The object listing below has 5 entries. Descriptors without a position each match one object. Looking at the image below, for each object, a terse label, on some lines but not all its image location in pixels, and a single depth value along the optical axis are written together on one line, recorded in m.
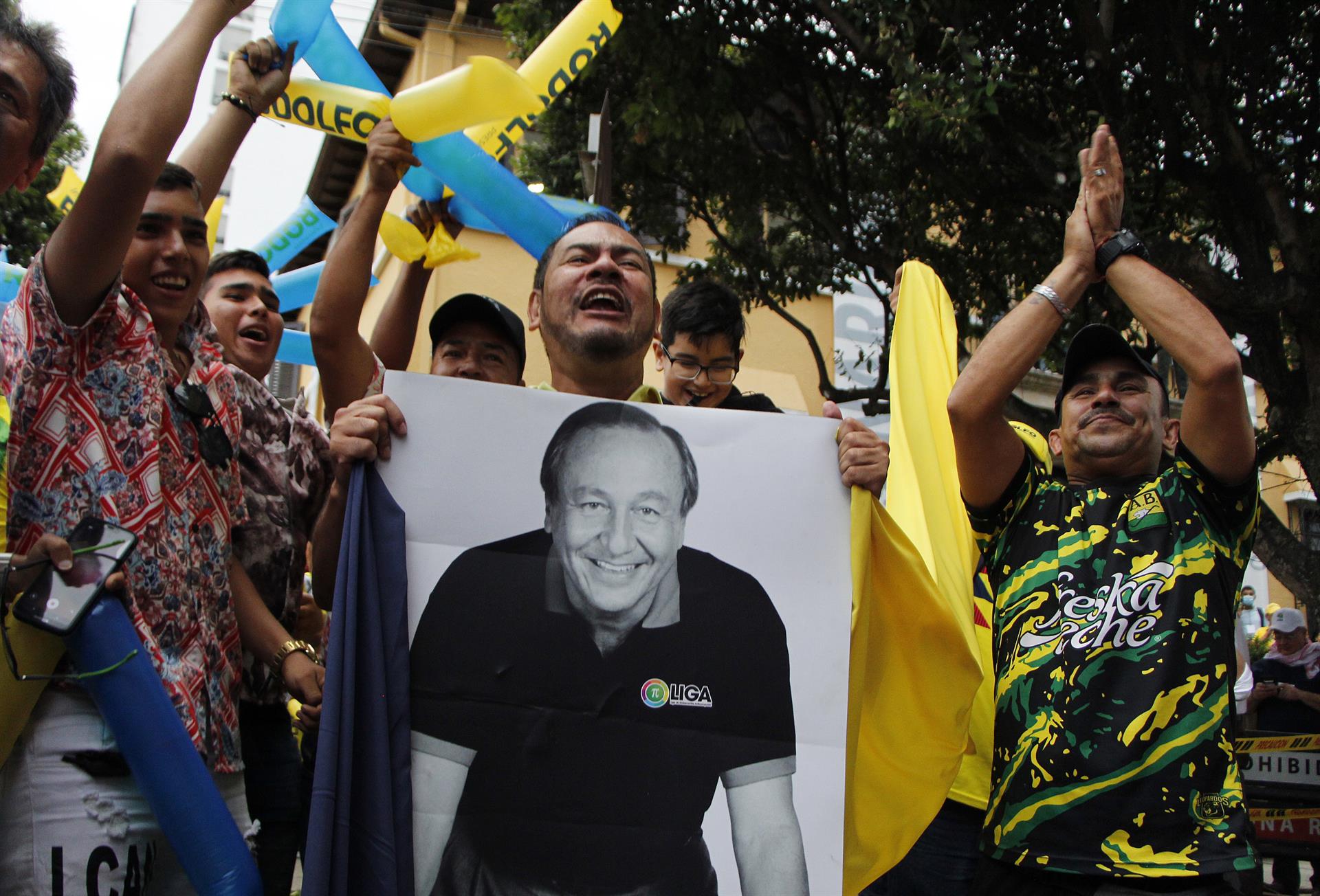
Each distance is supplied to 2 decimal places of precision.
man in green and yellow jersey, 2.27
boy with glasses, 3.38
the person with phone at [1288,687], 7.46
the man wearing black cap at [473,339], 3.04
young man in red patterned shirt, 1.74
